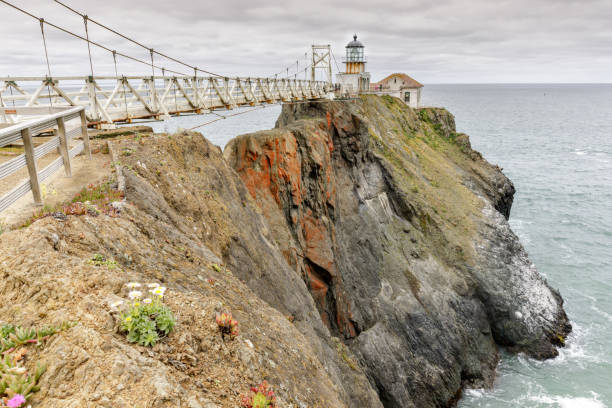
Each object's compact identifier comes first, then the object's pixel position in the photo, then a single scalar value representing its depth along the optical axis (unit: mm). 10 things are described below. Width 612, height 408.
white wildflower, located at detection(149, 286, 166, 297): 5173
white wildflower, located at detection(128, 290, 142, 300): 5070
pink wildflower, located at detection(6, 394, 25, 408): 3707
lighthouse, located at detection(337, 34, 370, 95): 50188
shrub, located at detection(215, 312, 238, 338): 5914
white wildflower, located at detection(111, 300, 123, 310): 4974
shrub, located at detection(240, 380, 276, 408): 5219
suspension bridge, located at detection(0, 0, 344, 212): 7195
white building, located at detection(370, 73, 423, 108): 63444
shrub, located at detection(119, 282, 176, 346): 4891
